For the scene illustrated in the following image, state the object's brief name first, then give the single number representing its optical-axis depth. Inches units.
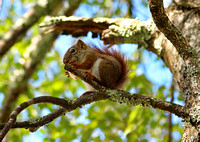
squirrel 165.8
